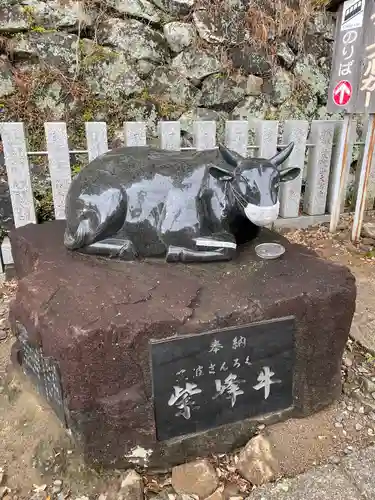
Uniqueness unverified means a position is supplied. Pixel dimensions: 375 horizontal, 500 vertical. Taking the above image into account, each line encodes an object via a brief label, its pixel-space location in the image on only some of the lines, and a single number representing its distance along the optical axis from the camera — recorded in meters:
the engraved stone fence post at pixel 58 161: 4.42
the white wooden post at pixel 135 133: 4.64
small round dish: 2.79
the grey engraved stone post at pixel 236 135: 5.04
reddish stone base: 2.15
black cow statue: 2.71
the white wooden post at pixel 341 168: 5.23
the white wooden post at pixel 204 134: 4.91
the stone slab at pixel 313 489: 2.17
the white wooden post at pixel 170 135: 4.77
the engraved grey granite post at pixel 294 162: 5.41
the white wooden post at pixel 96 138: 4.53
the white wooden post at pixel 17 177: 4.30
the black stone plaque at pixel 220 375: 2.25
